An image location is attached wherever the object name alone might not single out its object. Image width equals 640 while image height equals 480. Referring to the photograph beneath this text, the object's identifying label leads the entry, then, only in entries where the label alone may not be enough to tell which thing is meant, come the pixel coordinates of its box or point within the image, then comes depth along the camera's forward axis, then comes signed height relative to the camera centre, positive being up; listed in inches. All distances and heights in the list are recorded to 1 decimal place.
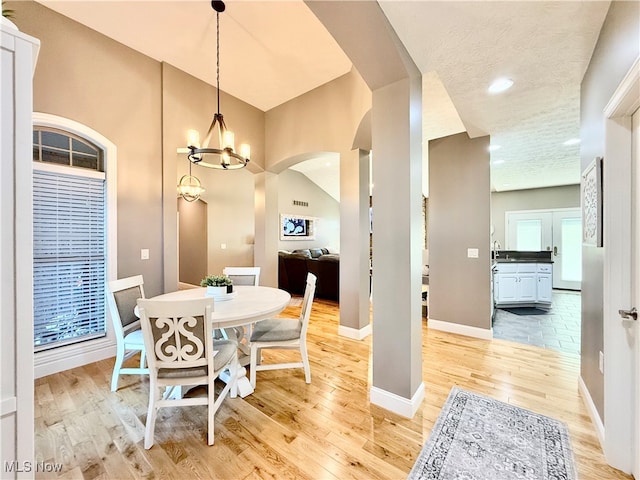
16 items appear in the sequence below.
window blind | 100.3 -7.4
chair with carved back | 60.9 -26.3
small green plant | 91.6 -14.7
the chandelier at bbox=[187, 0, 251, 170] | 97.3 +36.0
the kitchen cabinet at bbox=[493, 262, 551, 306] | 192.1 -33.1
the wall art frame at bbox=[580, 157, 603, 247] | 65.2 +9.8
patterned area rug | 56.4 -50.1
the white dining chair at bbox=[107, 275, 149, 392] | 82.3 -26.6
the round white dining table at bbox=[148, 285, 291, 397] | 72.1 -20.6
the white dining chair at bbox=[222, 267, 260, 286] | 126.0 -17.1
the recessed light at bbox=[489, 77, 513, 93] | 87.8 +53.2
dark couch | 203.3 -28.2
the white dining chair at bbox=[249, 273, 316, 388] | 87.5 -33.3
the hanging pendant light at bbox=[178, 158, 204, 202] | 205.9 +41.2
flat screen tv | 325.4 +16.0
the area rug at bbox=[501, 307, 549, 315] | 180.5 -51.0
